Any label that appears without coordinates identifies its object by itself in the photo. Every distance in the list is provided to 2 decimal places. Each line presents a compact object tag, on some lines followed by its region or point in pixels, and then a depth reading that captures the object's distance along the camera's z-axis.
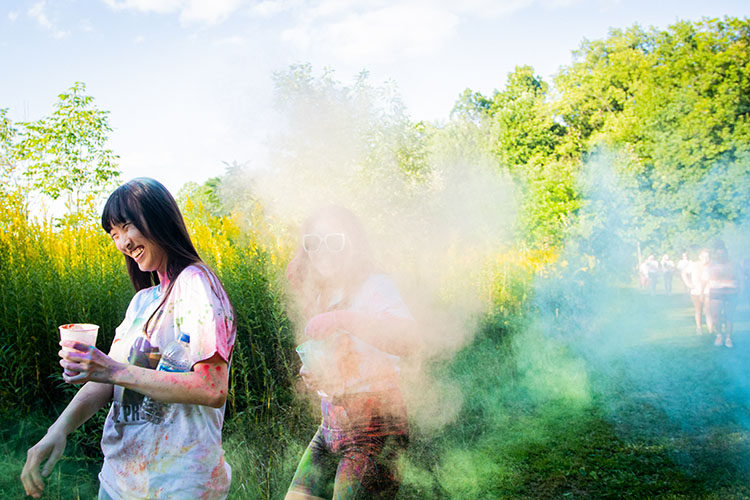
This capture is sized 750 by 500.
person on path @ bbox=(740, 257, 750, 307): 11.59
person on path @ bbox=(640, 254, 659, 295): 15.10
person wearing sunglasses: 1.64
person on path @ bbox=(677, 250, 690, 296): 13.44
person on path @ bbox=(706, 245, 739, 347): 7.32
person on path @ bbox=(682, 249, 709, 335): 8.27
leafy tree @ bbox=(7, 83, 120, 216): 8.35
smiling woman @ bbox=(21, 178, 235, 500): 1.12
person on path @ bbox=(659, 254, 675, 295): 15.26
